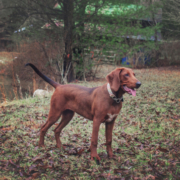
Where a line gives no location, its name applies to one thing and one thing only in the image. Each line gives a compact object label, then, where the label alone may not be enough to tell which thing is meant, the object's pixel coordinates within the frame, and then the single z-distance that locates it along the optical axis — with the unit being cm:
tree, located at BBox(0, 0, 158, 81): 1167
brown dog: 331
